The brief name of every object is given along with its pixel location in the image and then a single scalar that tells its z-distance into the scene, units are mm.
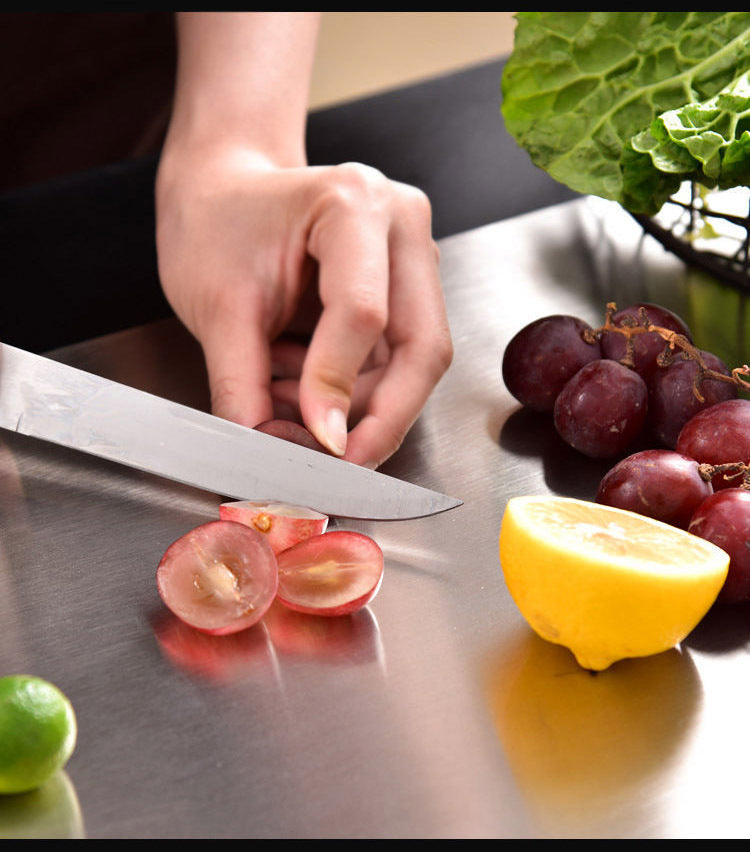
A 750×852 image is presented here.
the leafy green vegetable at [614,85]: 840
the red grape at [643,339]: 727
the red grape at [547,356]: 746
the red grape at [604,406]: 697
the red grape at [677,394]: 697
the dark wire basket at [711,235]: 927
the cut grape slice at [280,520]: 651
